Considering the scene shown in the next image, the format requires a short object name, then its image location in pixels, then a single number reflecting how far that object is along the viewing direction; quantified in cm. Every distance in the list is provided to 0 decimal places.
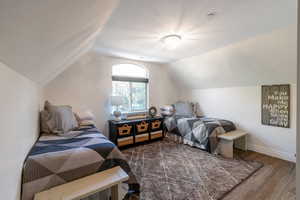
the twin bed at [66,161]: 116
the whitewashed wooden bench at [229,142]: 275
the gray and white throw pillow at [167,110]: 425
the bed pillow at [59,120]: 212
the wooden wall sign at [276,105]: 267
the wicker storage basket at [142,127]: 342
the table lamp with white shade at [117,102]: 328
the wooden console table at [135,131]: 312
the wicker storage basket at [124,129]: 314
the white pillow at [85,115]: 274
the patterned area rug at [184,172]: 176
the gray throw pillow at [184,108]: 419
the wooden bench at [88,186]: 110
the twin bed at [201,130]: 288
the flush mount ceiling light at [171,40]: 227
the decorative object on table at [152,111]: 404
